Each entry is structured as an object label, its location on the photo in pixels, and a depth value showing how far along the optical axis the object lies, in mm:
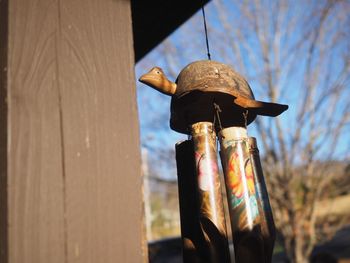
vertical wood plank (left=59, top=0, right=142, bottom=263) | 264
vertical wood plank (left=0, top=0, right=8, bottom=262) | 238
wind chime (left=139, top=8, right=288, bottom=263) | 389
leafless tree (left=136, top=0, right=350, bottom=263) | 3431
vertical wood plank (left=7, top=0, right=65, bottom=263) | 242
